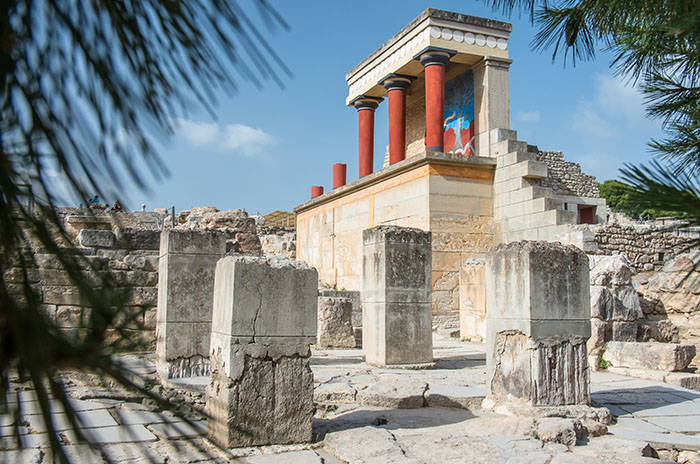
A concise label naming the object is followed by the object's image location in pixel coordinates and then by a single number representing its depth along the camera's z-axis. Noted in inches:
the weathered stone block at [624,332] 345.7
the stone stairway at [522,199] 474.0
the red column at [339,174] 745.6
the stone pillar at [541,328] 225.0
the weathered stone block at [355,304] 500.6
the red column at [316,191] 796.6
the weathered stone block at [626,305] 350.9
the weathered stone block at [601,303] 343.6
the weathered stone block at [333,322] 413.7
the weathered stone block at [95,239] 370.0
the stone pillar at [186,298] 266.7
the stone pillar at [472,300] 456.1
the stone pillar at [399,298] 330.6
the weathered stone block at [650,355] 301.6
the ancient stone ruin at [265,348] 184.2
